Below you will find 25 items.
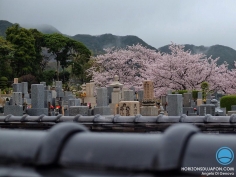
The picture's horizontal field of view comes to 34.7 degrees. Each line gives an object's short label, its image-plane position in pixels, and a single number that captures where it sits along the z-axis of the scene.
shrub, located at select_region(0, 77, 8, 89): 33.47
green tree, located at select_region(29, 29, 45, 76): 44.53
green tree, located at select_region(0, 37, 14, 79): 38.22
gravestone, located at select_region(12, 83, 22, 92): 20.67
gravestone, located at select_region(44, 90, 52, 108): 16.28
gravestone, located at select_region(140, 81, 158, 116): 12.86
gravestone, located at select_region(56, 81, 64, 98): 21.12
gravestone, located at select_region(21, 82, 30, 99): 20.74
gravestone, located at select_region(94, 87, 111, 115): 11.91
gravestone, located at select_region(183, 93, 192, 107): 18.27
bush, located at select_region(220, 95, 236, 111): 18.41
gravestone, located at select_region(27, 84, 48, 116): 12.79
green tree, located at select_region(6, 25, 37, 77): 40.38
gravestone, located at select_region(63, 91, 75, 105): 19.79
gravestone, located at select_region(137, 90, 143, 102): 19.58
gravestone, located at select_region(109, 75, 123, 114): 15.13
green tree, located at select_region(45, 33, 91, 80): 46.69
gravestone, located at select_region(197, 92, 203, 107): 18.49
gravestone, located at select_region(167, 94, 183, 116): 11.88
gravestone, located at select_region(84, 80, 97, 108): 18.08
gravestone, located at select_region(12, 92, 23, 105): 15.75
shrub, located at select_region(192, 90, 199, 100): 20.69
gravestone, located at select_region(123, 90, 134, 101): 15.32
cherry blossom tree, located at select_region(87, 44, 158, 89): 29.75
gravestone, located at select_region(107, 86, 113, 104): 18.90
